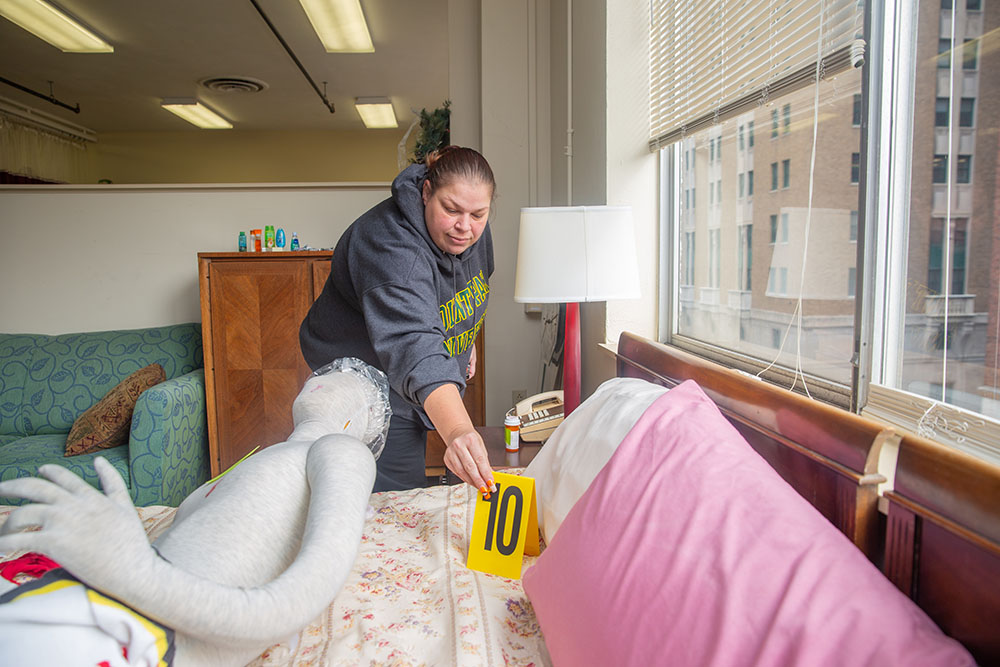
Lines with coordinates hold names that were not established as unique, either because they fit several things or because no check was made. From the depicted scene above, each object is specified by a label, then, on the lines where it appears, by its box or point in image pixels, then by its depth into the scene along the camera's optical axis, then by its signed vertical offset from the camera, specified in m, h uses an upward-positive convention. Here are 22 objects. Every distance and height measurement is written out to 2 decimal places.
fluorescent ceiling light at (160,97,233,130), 6.64 +2.01
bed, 0.59 -0.32
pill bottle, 1.85 -0.45
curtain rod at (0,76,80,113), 5.71 +1.91
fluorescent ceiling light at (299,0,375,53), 4.16 +1.90
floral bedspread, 0.91 -0.54
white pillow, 1.06 -0.30
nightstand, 1.77 -0.51
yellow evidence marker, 1.15 -0.47
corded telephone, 1.91 -0.42
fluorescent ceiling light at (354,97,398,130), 6.86 +2.06
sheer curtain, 6.47 +1.56
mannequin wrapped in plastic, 0.65 -0.34
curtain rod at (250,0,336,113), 4.39 +1.97
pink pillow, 0.58 -0.32
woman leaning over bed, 1.29 -0.04
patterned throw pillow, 2.62 -0.58
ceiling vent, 5.96 +1.99
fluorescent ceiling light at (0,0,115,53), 4.13 +1.90
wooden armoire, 3.06 -0.24
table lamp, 1.60 +0.07
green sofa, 2.56 -0.54
